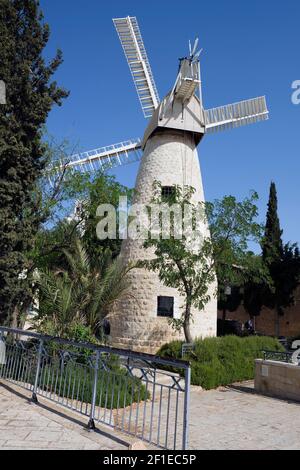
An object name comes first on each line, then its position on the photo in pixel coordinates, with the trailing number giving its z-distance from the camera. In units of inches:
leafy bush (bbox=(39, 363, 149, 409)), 215.3
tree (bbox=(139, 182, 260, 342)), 466.2
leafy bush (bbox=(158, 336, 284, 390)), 431.8
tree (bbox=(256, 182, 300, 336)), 908.6
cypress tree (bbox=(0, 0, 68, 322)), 377.4
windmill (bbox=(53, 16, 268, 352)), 577.6
